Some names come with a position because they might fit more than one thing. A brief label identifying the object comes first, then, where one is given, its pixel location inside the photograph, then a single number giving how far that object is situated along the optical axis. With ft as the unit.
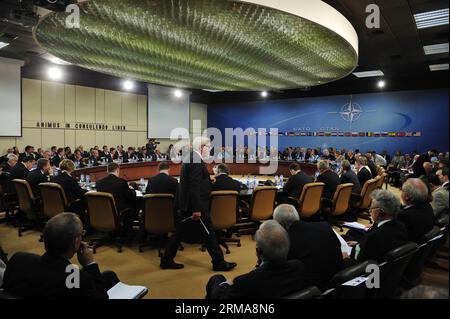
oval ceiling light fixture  12.69
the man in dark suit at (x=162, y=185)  14.29
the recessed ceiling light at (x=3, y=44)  24.89
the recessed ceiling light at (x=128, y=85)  40.42
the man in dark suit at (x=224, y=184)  15.08
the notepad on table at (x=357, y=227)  9.90
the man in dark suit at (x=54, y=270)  4.72
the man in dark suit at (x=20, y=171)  17.85
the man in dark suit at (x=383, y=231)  6.47
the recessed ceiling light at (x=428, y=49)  23.56
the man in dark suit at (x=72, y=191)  14.94
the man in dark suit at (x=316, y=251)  6.32
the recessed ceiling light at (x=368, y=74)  35.09
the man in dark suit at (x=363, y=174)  20.60
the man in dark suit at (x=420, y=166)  14.52
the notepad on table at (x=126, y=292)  5.97
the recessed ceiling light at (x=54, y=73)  32.68
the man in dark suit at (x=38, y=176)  16.46
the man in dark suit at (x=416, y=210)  7.72
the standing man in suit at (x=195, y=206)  11.64
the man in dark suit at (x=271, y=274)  4.67
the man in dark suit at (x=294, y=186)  16.94
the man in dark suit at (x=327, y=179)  18.02
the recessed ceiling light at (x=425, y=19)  17.65
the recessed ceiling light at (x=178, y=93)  47.17
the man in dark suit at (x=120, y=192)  14.35
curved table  28.64
